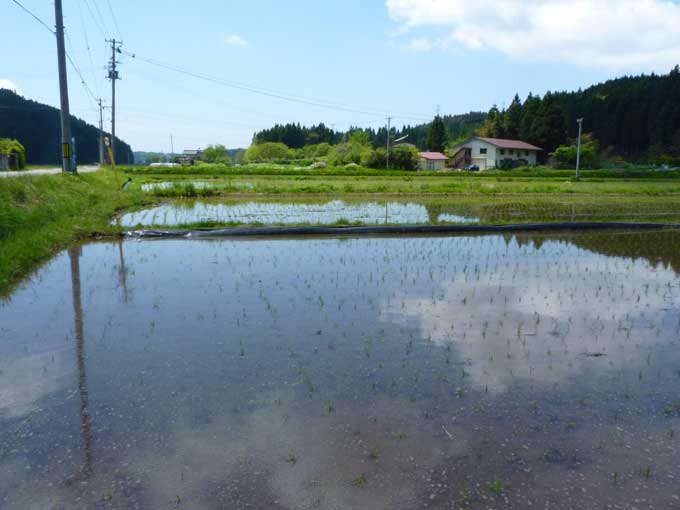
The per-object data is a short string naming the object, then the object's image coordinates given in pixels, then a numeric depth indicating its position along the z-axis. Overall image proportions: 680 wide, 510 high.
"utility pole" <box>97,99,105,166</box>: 45.78
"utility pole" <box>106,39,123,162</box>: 32.56
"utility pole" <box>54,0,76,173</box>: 15.20
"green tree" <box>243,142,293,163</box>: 79.00
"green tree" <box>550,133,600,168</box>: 47.72
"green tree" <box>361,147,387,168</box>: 45.28
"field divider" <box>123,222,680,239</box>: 10.54
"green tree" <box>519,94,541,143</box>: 58.09
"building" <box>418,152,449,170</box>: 54.84
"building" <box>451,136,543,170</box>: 51.41
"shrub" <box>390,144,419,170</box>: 45.12
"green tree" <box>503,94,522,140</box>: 59.19
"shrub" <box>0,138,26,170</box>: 27.80
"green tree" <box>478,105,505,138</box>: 59.12
